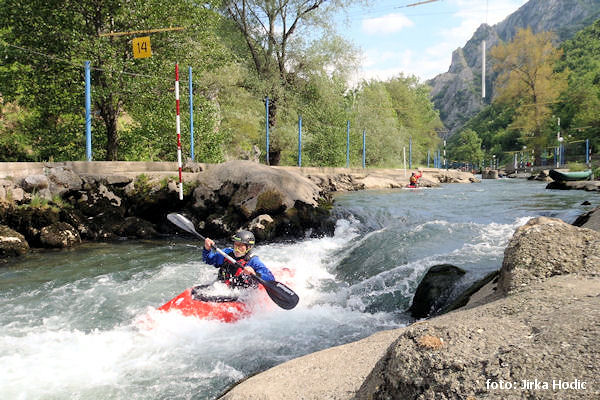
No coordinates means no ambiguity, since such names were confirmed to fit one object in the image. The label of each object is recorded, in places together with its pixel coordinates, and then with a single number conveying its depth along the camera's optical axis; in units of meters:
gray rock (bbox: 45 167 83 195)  8.23
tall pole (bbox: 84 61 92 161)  8.70
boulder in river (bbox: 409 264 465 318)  4.42
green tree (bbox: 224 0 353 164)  20.31
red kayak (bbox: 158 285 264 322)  4.64
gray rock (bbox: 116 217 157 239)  8.84
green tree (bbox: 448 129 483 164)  91.44
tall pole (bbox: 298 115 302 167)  18.58
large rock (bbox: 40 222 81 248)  7.45
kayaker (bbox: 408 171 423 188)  20.64
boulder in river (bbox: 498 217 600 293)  2.61
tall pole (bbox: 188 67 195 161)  11.58
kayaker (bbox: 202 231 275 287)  5.21
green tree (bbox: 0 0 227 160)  10.27
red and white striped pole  8.45
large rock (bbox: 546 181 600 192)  16.08
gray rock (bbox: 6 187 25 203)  7.34
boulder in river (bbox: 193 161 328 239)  9.16
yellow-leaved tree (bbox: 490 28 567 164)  43.66
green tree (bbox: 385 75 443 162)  50.47
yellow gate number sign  10.05
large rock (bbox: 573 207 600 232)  4.68
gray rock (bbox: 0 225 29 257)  6.82
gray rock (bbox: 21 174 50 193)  7.77
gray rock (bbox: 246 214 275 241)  8.80
